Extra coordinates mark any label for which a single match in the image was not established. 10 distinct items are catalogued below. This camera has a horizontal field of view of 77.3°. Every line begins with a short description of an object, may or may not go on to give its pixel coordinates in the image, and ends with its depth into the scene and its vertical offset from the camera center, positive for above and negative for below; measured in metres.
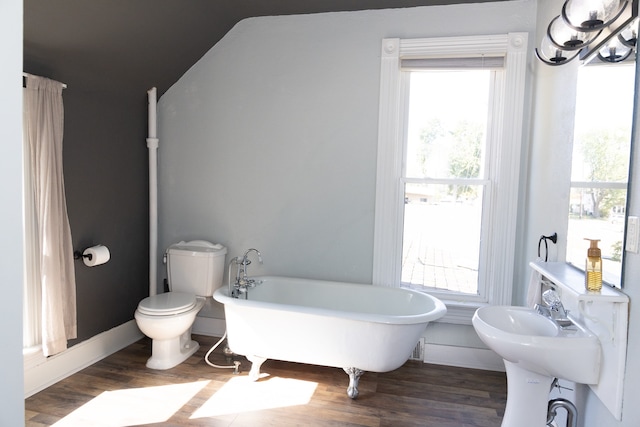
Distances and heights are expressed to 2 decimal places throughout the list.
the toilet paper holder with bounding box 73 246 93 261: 2.79 -0.51
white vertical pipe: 3.38 -0.15
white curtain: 2.37 -0.27
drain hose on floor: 2.84 -1.30
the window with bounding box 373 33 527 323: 2.88 +0.20
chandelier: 1.57 +0.72
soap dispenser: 1.58 -0.29
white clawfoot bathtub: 2.41 -0.90
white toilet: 2.82 -0.87
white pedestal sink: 1.64 -0.66
